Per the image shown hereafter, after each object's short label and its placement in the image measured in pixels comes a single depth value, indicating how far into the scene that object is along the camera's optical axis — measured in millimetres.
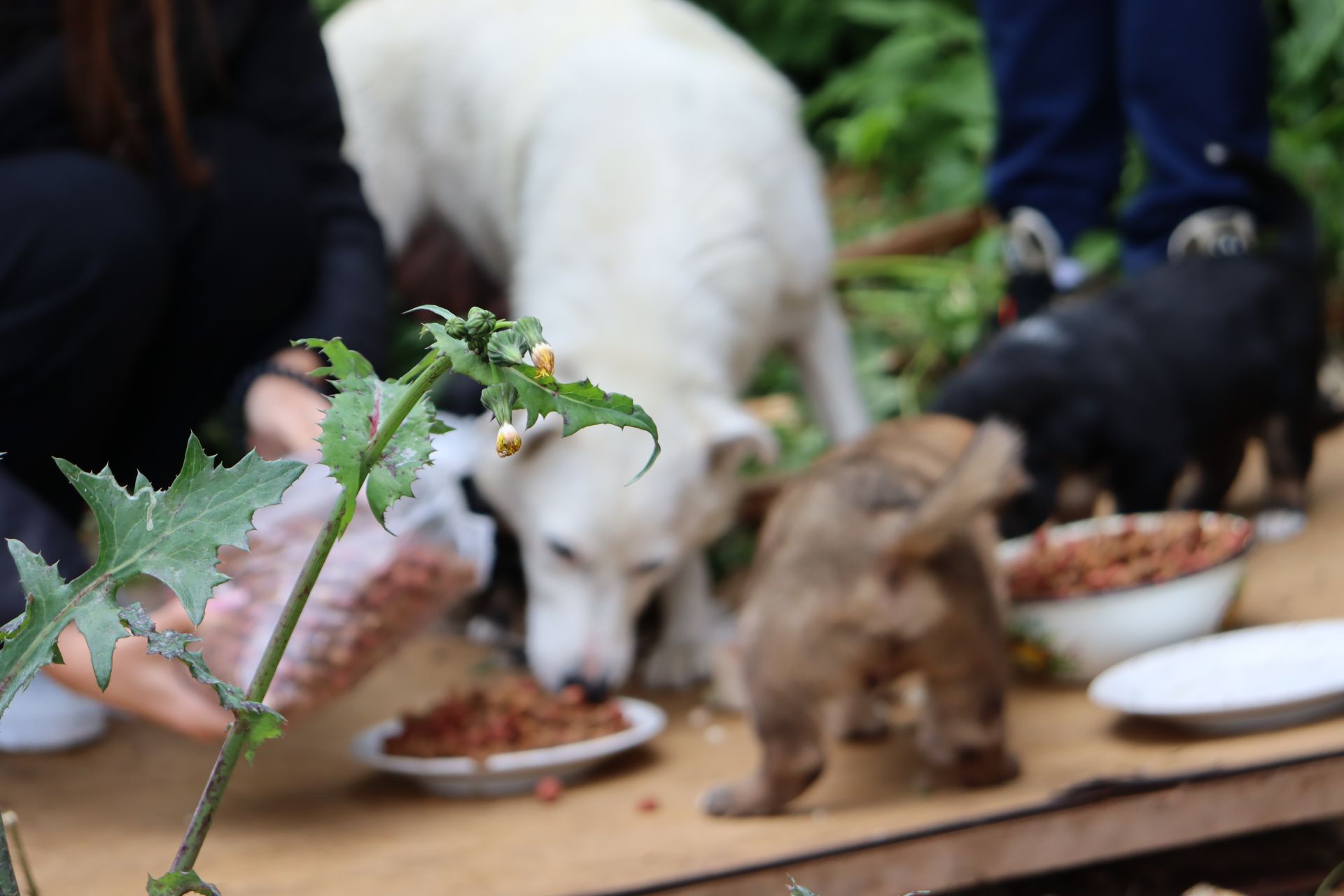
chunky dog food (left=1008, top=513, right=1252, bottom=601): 4402
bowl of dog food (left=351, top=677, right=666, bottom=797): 4031
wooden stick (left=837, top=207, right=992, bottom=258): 9937
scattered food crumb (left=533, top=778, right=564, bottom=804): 3992
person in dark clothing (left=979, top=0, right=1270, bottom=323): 6176
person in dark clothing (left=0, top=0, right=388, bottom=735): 4133
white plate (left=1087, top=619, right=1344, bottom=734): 3445
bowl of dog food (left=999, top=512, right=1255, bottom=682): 4270
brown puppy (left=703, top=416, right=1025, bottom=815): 3354
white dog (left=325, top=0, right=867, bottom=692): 5094
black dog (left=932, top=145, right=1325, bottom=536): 5211
